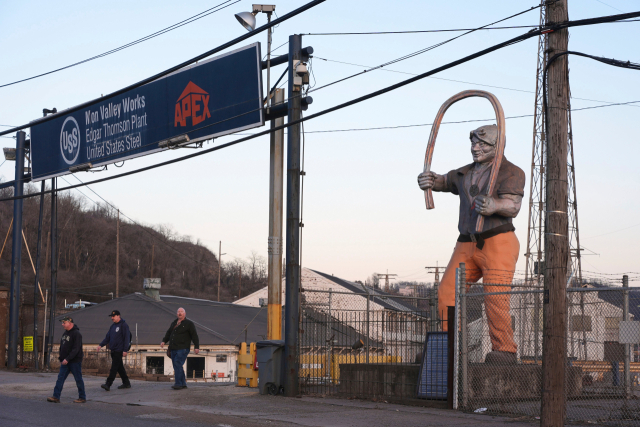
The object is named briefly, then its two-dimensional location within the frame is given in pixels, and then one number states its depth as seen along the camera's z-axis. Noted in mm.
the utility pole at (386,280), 85500
